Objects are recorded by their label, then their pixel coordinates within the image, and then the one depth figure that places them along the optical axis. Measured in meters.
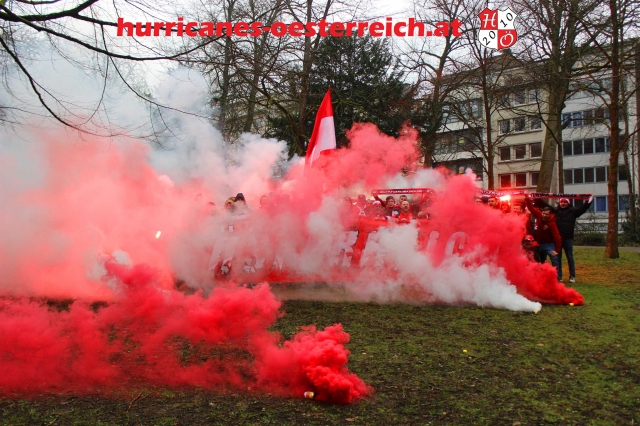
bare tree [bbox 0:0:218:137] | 6.77
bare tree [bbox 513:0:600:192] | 15.76
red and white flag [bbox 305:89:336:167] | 11.23
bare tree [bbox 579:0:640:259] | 14.70
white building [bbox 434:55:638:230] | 46.75
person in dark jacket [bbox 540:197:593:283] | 11.45
